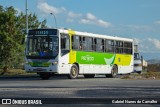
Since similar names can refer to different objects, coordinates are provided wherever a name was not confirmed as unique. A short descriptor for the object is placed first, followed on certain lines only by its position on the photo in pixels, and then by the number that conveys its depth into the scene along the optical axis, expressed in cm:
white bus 2830
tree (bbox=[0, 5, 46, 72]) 4206
